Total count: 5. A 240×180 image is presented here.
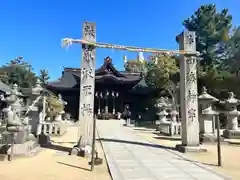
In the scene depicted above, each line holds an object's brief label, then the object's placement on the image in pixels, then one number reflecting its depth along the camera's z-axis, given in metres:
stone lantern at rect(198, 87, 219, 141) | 12.38
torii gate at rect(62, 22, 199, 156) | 8.59
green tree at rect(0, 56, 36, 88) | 52.65
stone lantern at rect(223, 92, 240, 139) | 14.77
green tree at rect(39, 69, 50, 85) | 62.94
